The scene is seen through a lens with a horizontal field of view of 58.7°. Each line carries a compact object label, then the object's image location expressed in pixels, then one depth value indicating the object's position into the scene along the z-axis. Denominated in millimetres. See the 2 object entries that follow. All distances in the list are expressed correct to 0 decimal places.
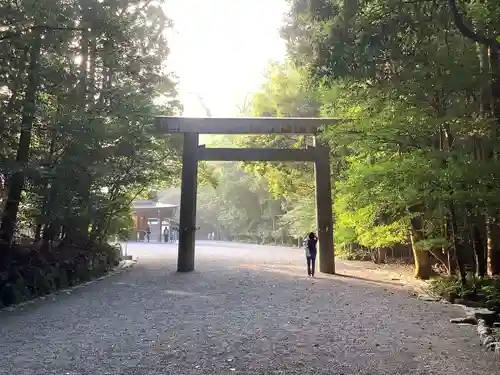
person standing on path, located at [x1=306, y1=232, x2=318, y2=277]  11555
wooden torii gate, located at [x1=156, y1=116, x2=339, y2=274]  12125
